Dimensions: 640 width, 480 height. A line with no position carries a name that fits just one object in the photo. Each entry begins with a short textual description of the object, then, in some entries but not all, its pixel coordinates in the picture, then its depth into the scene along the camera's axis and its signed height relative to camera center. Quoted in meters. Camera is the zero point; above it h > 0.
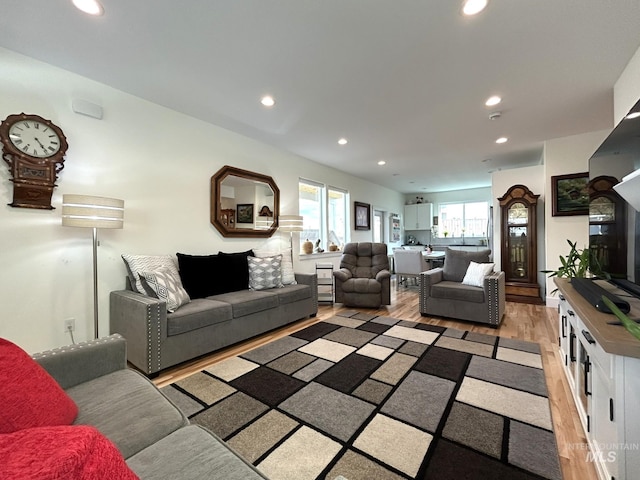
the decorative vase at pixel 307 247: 5.18 -0.16
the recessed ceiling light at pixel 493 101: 2.93 +1.44
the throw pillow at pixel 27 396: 0.79 -0.48
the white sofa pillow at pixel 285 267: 3.82 -0.39
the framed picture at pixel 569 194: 4.02 +0.61
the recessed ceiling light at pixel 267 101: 2.91 +1.46
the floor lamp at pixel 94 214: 2.19 +0.21
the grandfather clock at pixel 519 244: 4.73 -0.13
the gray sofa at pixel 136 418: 0.83 -0.67
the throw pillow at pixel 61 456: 0.40 -0.34
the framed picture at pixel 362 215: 6.76 +0.56
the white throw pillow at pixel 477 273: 3.63 -0.48
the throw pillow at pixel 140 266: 2.61 -0.25
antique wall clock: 2.19 +0.69
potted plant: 2.18 -0.26
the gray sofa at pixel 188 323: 2.29 -0.78
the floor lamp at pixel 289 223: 4.36 +0.24
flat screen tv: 1.55 +0.14
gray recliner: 4.25 -0.62
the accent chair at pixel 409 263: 5.74 -0.55
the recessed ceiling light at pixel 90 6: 1.73 +1.47
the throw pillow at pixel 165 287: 2.50 -0.42
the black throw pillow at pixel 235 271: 3.38 -0.39
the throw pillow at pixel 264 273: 3.52 -0.43
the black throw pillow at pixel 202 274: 3.02 -0.39
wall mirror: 3.68 +0.52
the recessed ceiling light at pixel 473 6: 1.71 +1.43
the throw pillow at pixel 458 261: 3.95 -0.34
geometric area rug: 1.39 -1.11
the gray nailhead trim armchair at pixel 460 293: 3.39 -0.71
